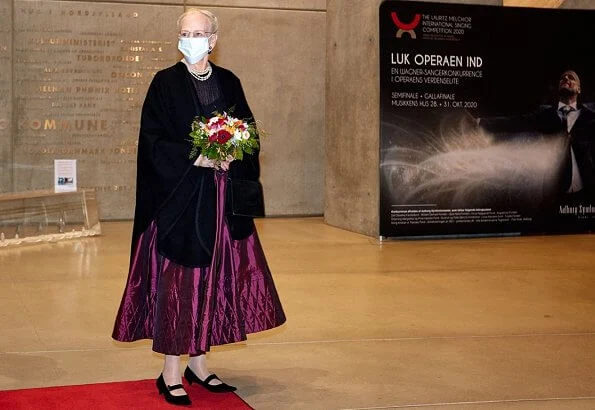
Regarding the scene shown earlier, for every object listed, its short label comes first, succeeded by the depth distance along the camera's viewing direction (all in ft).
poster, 32.99
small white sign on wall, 34.27
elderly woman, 13.98
